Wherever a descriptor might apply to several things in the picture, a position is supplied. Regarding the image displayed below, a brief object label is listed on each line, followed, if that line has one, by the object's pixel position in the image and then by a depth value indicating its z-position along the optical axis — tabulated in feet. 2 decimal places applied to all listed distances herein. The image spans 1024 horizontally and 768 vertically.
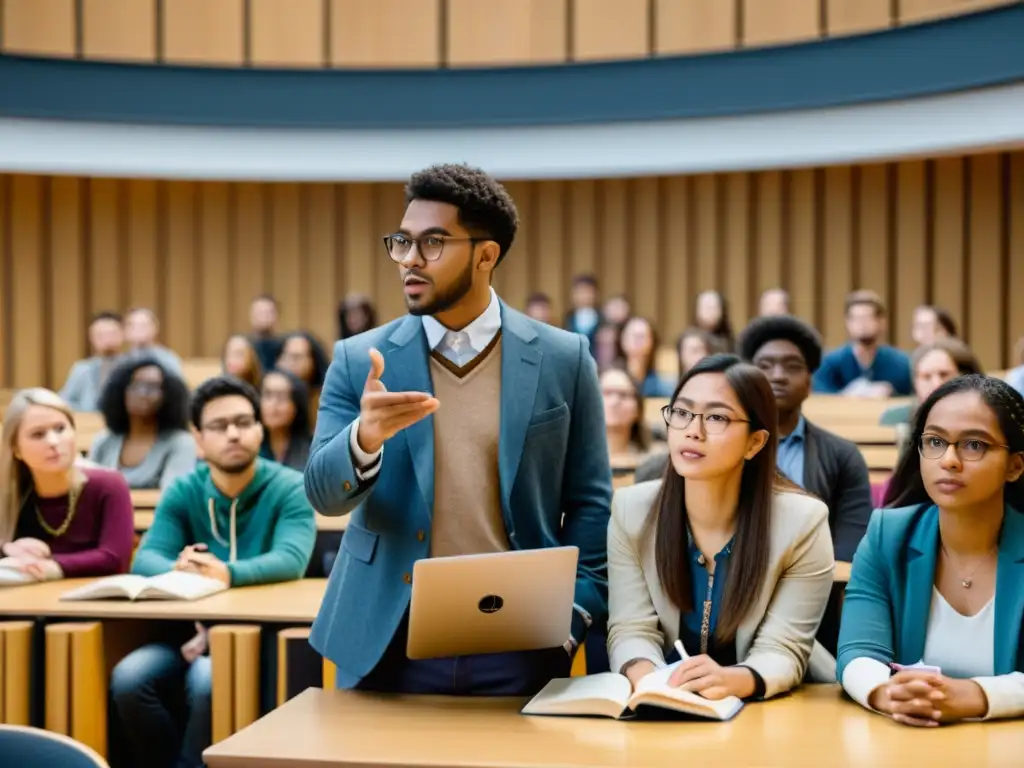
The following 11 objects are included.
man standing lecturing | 6.80
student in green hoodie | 10.84
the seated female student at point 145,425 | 15.87
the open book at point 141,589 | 10.11
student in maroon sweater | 11.43
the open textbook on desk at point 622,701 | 6.50
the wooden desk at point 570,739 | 5.86
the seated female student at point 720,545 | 7.36
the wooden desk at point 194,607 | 9.66
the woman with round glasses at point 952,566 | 6.90
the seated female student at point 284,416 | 15.60
